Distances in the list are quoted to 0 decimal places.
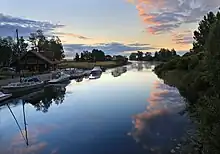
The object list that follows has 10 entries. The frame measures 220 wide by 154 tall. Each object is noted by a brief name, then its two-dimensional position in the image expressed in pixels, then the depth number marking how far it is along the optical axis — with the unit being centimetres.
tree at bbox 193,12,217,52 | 3700
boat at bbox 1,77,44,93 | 2204
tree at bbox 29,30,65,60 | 5890
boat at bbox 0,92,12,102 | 1878
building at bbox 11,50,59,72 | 4064
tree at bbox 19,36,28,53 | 5709
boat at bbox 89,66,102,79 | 3999
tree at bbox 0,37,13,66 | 4251
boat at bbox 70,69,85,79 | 3880
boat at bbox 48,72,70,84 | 2996
